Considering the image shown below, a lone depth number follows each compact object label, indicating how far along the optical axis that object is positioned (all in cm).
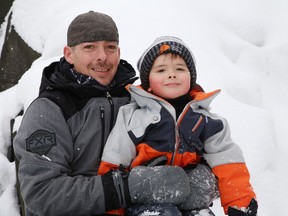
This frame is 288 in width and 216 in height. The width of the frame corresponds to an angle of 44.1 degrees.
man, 176
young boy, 195
